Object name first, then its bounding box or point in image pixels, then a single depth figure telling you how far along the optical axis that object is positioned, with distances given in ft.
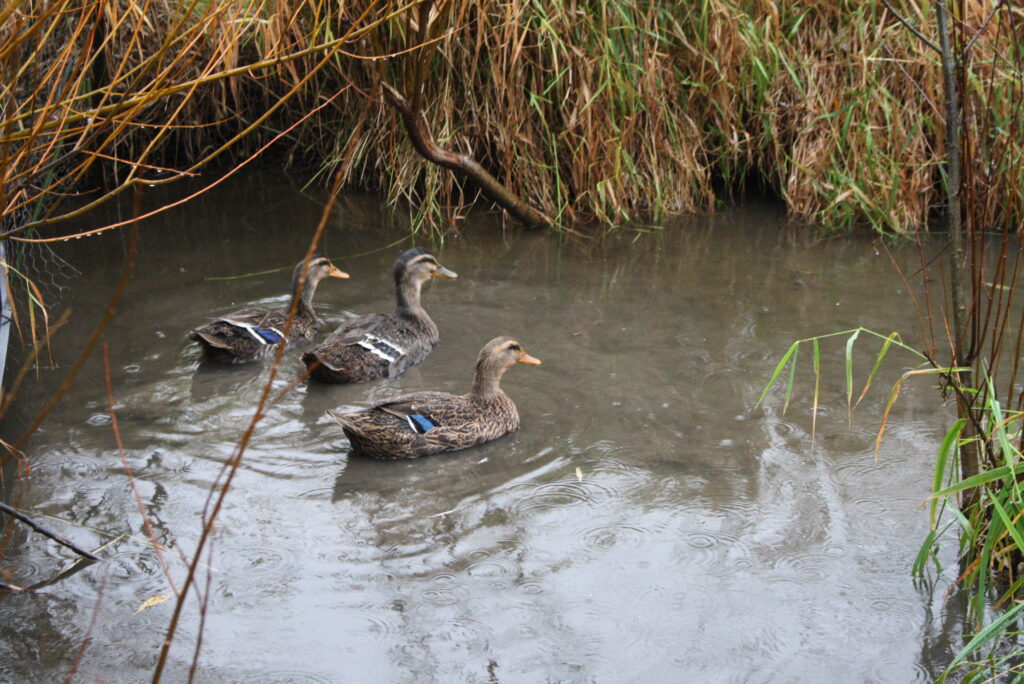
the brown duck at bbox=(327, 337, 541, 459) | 17.48
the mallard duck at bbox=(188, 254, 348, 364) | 21.01
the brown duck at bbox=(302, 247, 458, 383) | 20.76
